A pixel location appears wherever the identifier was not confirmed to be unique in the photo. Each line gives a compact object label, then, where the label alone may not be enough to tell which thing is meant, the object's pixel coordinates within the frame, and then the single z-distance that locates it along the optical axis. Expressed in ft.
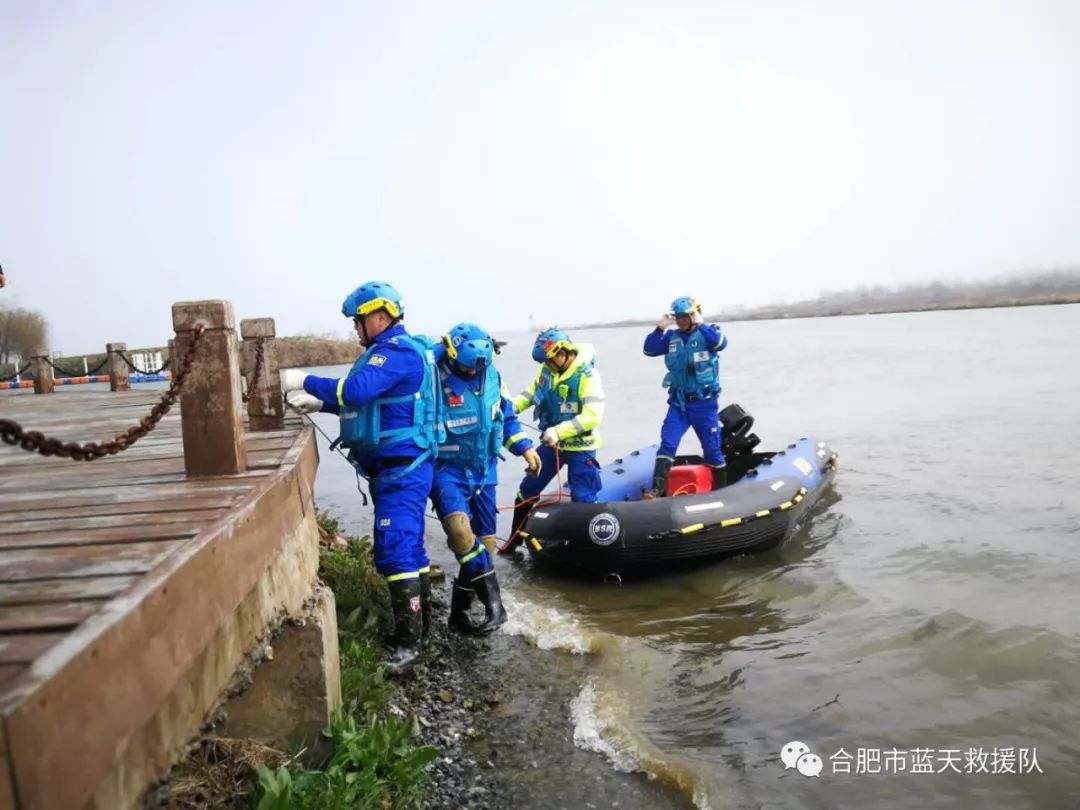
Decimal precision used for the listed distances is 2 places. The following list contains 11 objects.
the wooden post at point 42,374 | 50.85
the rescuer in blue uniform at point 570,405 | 24.93
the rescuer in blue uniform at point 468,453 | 19.33
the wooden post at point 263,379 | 19.56
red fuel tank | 30.60
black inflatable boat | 25.12
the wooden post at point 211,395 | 12.28
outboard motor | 34.65
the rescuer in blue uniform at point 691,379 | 30.68
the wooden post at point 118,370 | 47.67
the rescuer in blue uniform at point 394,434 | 17.03
